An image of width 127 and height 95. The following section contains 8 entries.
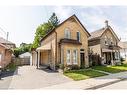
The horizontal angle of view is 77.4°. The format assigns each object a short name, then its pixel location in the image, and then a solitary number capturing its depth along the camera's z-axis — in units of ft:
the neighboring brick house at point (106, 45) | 49.99
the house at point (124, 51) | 77.32
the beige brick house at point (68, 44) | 35.56
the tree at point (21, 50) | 84.92
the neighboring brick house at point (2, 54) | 38.21
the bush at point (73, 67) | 33.76
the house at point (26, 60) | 63.78
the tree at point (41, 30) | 77.62
